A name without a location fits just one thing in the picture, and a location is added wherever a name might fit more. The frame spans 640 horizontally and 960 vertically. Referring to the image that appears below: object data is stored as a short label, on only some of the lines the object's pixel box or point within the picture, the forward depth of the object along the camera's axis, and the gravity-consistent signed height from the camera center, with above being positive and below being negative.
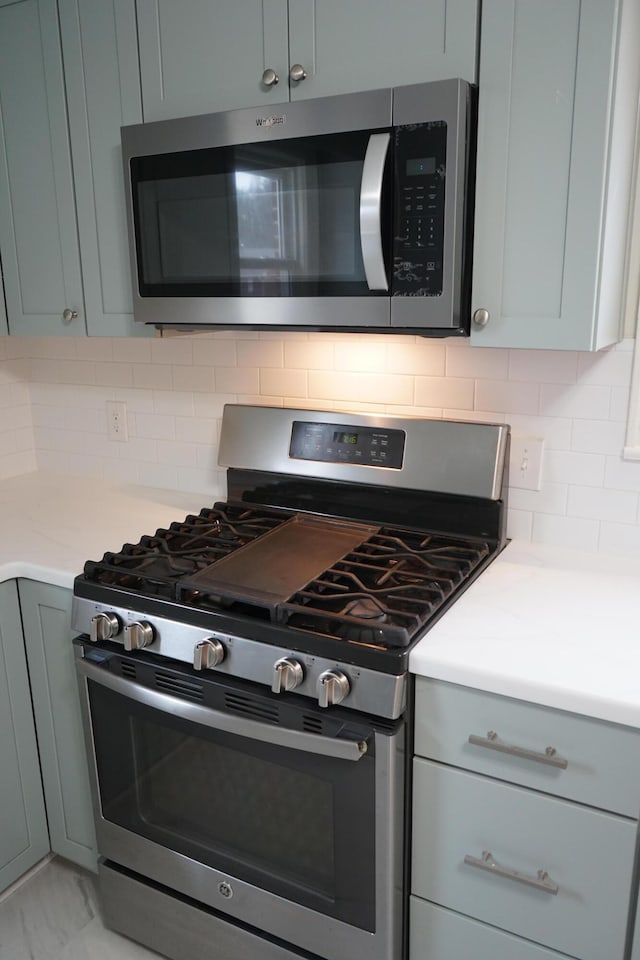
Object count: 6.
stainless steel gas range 1.41 -0.74
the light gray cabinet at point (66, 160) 1.79 +0.30
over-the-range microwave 1.43 +0.14
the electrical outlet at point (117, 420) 2.41 -0.40
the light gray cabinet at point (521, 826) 1.26 -0.90
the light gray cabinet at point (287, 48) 1.41 +0.45
